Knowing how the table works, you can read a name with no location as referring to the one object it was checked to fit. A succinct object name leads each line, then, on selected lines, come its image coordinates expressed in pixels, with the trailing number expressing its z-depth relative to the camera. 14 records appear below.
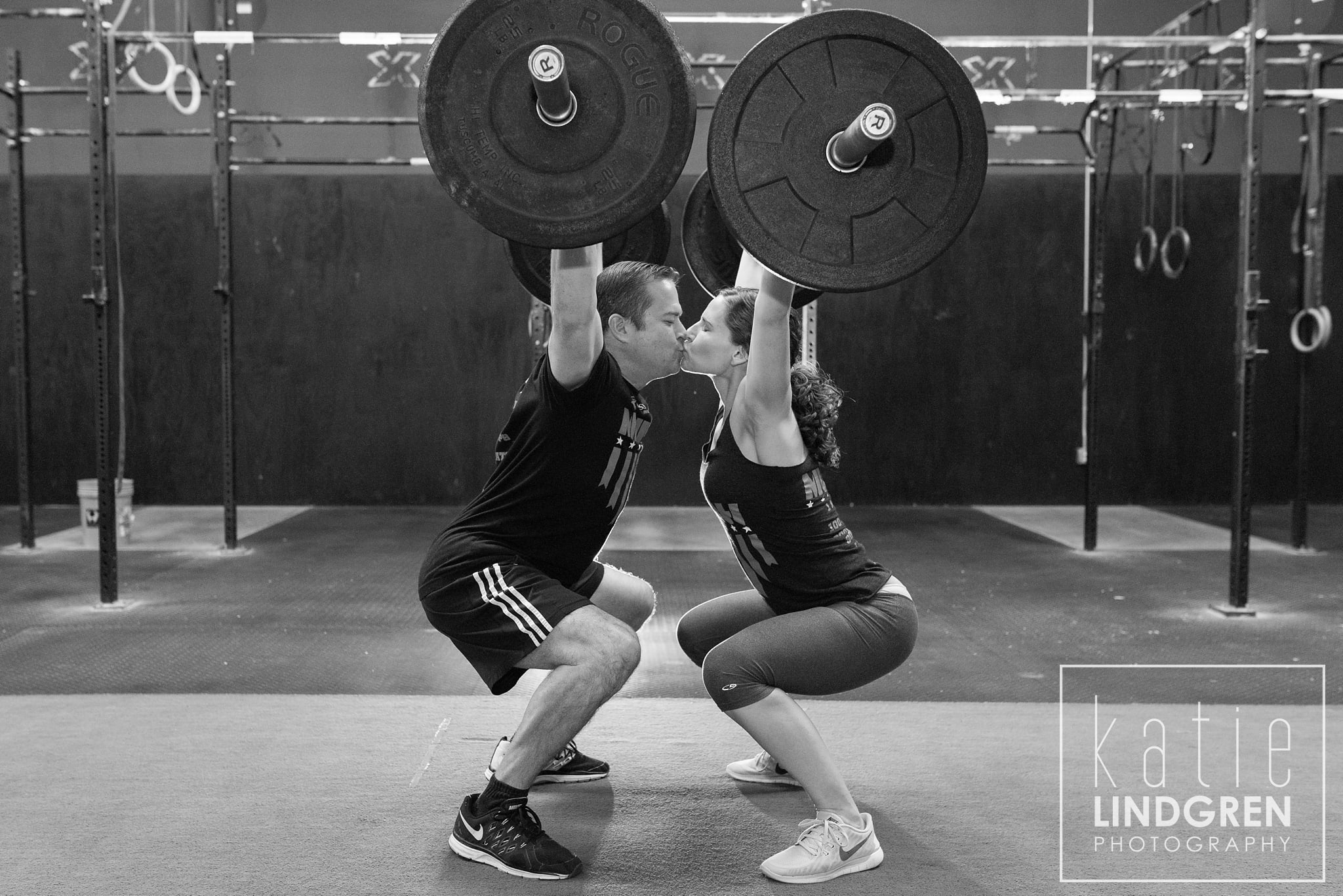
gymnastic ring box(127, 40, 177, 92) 5.14
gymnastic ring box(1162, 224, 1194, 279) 5.95
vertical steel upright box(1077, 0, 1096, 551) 5.46
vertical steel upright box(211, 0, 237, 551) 5.25
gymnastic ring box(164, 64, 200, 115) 5.33
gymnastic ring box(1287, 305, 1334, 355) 5.01
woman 2.02
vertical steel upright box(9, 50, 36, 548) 5.24
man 2.02
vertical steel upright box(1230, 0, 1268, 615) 4.12
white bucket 5.47
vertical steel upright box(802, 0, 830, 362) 5.06
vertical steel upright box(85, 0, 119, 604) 4.12
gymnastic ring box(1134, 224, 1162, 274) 6.24
